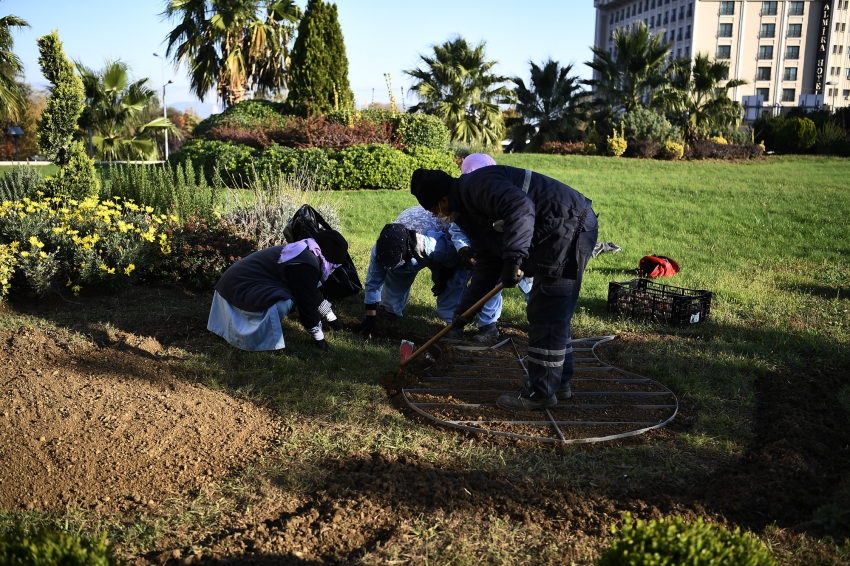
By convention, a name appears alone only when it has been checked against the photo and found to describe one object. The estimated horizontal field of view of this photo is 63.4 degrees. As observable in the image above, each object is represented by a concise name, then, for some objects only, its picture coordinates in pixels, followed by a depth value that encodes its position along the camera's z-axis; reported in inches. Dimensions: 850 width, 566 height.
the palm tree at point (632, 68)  1132.5
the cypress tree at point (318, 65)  689.6
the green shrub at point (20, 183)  323.4
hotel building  2608.3
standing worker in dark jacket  159.6
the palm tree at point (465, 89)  927.7
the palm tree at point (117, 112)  661.9
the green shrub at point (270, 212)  302.7
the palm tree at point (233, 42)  794.8
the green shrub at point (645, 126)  965.8
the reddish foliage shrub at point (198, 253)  264.8
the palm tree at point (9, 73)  526.3
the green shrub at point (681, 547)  77.9
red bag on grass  306.3
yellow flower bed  239.0
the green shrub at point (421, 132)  628.7
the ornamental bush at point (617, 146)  924.6
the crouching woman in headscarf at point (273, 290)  201.8
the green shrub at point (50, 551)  76.2
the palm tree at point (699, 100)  1080.2
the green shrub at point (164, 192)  313.0
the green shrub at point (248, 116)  697.6
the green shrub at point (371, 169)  537.3
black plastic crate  239.3
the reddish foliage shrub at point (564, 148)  999.5
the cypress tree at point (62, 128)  300.0
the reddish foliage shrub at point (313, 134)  577.3
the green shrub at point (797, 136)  1122.7
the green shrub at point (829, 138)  1106.1
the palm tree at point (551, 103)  1262.3
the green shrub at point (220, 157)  532.1
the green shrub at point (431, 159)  573.9
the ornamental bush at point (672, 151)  919.7
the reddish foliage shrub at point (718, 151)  956.6
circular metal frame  156.7
